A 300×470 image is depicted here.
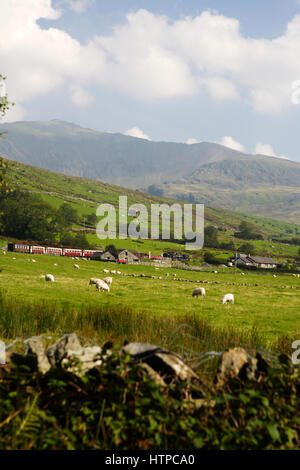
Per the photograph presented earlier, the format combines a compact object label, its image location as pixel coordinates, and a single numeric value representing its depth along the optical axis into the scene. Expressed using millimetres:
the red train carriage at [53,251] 103562
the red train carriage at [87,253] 114562
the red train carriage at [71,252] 108969
